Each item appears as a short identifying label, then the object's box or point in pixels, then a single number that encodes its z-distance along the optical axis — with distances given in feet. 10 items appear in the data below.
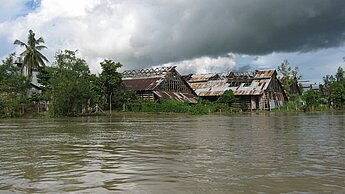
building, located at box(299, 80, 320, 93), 367.82
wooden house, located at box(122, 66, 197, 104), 178.95
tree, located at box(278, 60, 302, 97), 228.84
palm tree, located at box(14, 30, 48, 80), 174.19
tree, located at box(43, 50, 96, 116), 126.00
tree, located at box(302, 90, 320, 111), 197.98
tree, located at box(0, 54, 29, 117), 130.38
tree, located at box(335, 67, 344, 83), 254.27
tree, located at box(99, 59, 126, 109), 160.45
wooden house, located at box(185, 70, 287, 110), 207.38
